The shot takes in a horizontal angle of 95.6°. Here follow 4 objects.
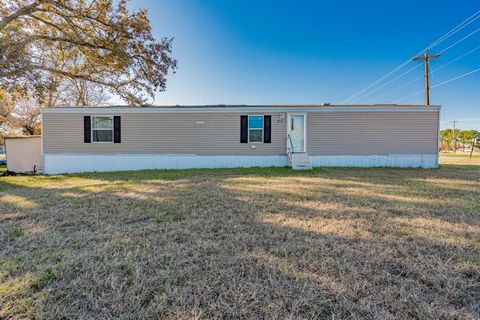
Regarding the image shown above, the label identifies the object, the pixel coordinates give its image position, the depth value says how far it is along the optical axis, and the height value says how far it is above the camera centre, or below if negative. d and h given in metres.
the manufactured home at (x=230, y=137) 9.25 +0.51
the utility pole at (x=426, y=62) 13.94 +5.73
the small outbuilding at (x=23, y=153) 10.15 -0.21
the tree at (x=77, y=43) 8.16 +4.86
